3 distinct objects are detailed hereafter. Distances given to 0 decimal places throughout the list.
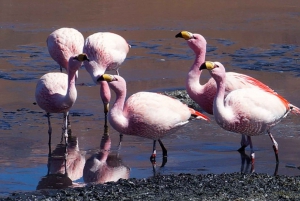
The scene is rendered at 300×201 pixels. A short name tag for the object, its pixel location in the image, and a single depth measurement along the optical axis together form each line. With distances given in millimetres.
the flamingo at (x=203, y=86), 16750
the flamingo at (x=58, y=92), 16719
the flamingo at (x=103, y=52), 20203
